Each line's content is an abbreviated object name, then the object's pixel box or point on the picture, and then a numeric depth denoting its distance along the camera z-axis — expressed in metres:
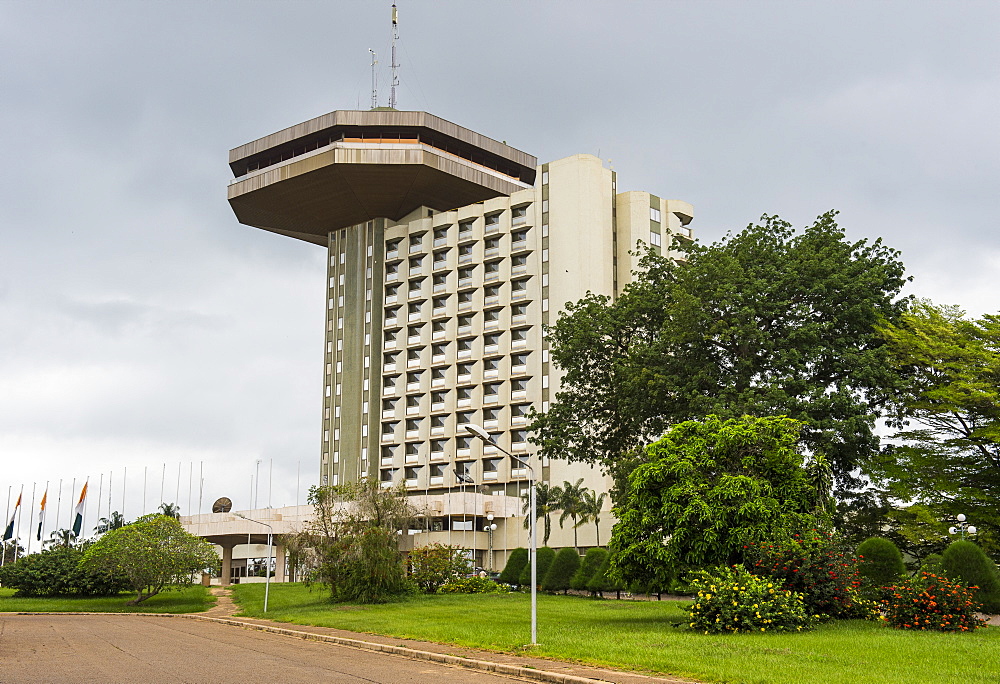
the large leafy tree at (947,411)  39.94
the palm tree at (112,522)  151.66
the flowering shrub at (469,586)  58.28
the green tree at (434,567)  59.03
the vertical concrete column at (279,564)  91.62
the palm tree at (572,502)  85.31
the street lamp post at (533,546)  25.08
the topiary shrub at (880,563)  34.62
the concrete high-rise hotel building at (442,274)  97.75
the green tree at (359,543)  49.50
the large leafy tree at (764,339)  39.91
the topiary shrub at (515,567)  61.30
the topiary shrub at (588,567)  54.12
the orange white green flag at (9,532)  94.61
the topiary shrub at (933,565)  31.14
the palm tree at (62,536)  132.49
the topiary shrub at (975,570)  31.69
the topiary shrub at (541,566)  59.28
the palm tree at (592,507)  84.44
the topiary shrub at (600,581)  51.91
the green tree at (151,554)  60.53
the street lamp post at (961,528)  37.16
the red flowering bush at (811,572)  29.55
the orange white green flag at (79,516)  87.99
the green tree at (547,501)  85.43
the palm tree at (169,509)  144.39
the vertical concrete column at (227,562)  94.00
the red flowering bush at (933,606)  26.83
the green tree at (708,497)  30.66
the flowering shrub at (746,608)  26.81
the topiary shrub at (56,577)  67.31
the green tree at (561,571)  57.25
